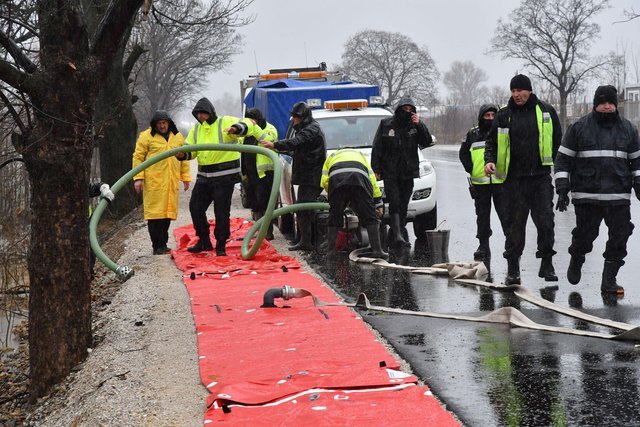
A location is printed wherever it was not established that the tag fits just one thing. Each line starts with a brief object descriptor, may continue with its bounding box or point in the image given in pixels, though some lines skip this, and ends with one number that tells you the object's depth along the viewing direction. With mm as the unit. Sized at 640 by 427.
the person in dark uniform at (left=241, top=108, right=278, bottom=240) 14414
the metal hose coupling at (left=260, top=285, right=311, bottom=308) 9125
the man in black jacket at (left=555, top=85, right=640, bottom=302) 9445
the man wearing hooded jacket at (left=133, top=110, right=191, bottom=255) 13359
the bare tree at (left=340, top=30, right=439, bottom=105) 66000
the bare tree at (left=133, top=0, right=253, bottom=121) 55062
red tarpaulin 5828
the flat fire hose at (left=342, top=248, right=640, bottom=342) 7434
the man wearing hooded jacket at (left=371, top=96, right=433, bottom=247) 13156
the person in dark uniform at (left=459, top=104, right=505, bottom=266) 12352
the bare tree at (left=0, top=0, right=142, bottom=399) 8141
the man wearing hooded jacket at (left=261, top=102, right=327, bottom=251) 13188
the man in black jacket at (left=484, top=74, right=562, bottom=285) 9883
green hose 12055
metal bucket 12664
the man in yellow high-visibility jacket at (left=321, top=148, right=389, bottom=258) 12070
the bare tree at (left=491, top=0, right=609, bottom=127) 45938
